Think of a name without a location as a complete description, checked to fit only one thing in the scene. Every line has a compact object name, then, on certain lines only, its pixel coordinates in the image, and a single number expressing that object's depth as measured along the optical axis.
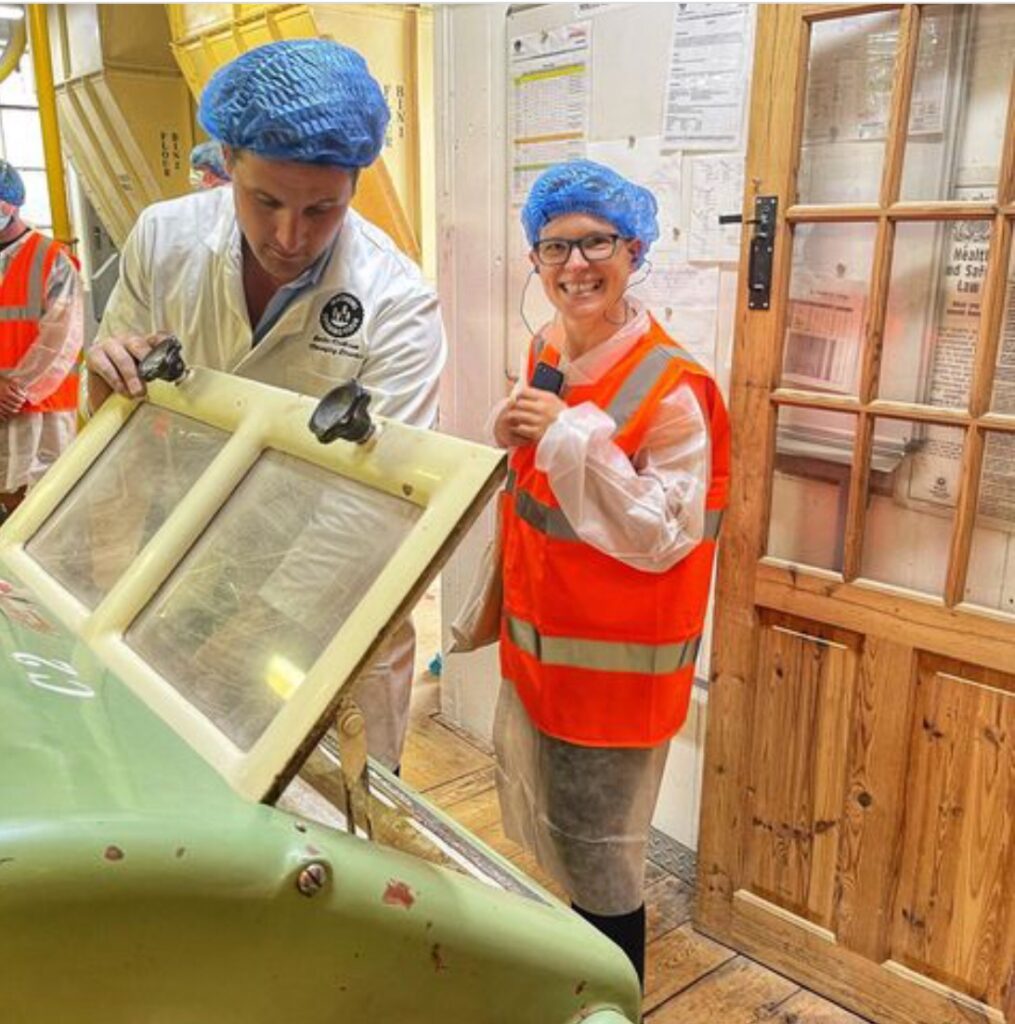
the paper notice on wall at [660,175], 2.05
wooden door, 1.60
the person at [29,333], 3.38
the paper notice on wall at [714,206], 1.94
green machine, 0.58
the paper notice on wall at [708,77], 1.87
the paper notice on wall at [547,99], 2.20
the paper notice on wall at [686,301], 2.05
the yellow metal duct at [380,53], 3.05
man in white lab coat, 1.19
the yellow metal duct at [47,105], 3.51
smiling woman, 1.48
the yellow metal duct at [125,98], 4.38
